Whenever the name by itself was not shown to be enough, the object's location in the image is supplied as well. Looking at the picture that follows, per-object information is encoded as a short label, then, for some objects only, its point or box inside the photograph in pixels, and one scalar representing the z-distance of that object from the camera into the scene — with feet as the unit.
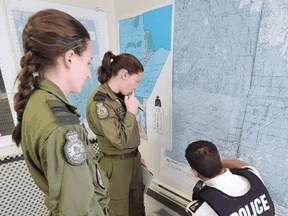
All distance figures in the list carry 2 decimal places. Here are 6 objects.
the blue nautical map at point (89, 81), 5.23
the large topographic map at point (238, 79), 2.79
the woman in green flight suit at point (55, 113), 1.67
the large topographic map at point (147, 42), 4.25
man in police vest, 2.33
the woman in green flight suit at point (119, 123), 3.42
